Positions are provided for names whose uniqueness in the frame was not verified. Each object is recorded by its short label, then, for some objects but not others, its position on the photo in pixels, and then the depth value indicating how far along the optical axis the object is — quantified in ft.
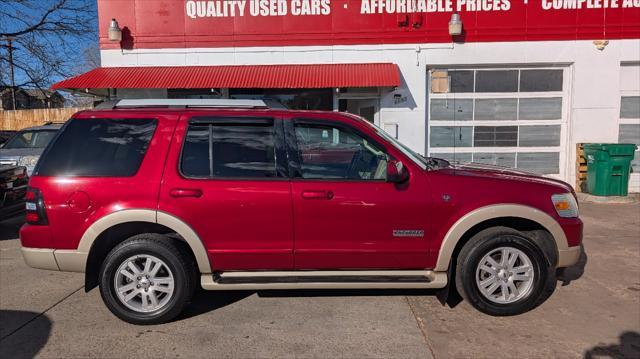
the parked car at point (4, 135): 59.44
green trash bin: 30.07
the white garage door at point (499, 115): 34.45
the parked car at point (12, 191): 21.27
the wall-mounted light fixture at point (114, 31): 33.17
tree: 57.88
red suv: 12.32
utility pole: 57.33
